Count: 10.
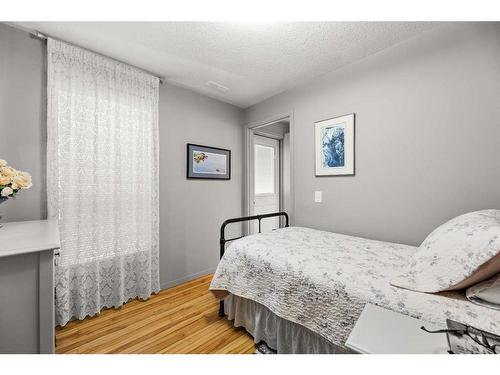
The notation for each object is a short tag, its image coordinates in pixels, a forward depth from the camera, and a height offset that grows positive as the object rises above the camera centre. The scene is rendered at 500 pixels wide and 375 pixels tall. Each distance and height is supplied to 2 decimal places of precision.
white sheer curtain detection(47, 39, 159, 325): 1.83 +0.11
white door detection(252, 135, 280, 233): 3.92 +0.20
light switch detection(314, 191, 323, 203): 2.51 -0.10
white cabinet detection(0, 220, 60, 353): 0.93 -0.47
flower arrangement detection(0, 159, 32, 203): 1.31 +0.05
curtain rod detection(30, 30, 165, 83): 1.75 +1.27
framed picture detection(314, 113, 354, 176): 2.25 +0.46
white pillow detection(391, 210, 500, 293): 0.91 -0.32
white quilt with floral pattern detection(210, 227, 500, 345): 0.95 -0.52
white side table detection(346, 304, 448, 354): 0.64 -0.47
